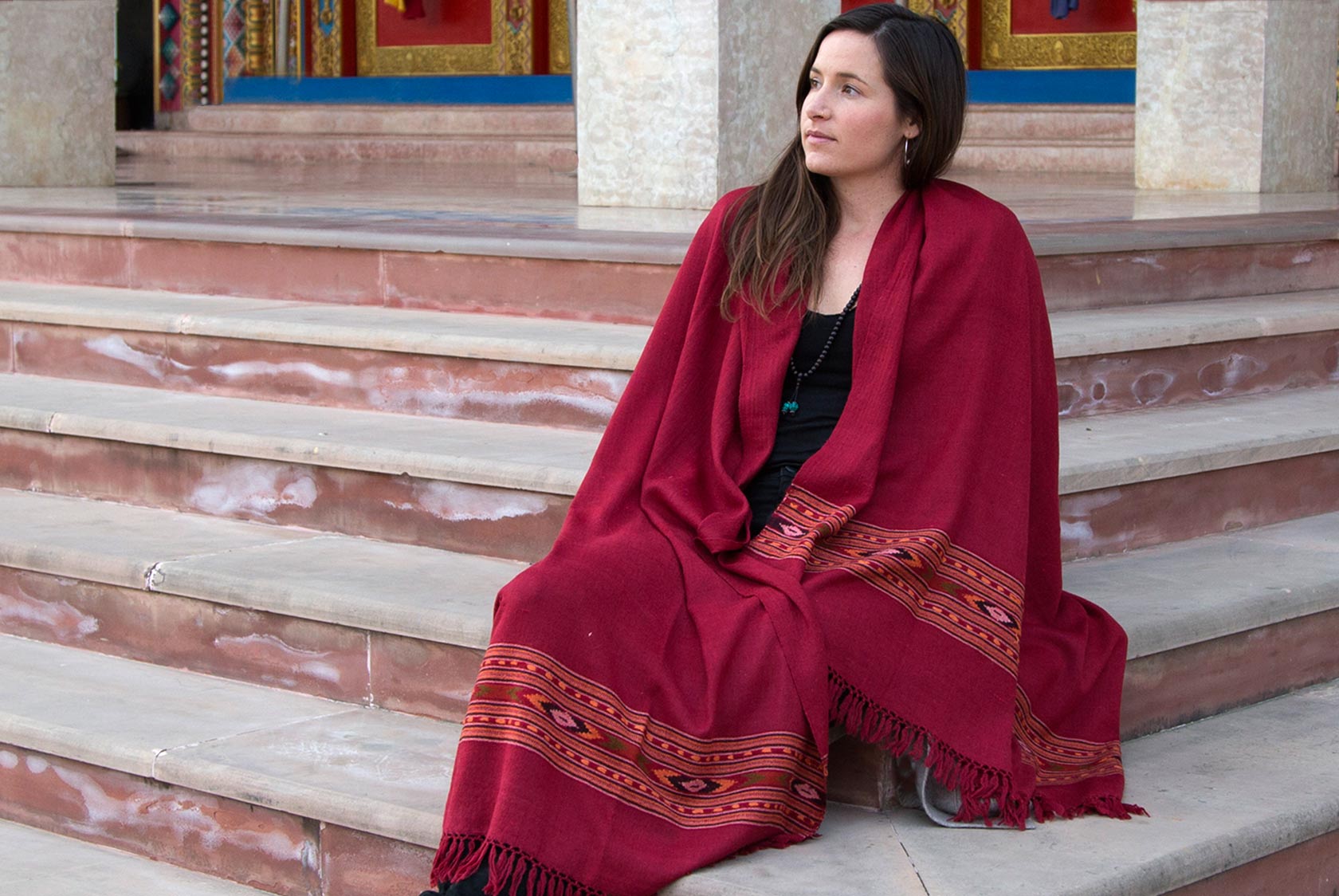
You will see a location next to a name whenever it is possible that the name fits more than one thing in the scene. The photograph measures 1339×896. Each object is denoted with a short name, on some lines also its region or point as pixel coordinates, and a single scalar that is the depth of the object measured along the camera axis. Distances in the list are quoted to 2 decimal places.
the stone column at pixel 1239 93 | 6.27
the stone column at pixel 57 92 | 6.91
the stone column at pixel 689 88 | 5.05
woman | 2.24
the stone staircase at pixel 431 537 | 2.52
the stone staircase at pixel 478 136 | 8.77
